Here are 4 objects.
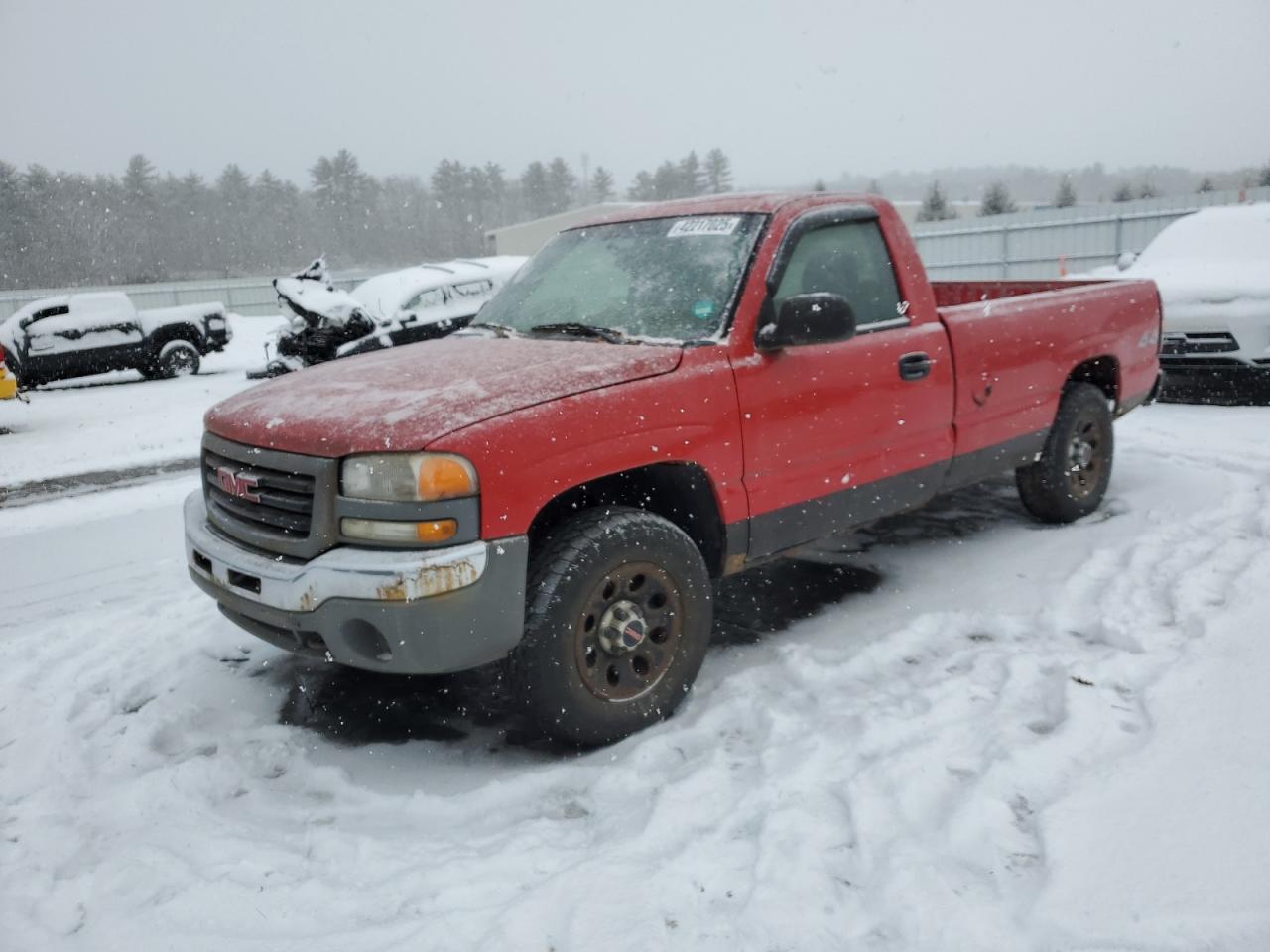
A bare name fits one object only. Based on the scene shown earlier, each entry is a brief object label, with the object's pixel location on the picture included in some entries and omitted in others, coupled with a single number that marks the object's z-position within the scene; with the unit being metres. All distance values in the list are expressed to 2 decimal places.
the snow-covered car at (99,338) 16.36
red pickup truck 2.94
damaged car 13.66
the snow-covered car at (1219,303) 8.38
